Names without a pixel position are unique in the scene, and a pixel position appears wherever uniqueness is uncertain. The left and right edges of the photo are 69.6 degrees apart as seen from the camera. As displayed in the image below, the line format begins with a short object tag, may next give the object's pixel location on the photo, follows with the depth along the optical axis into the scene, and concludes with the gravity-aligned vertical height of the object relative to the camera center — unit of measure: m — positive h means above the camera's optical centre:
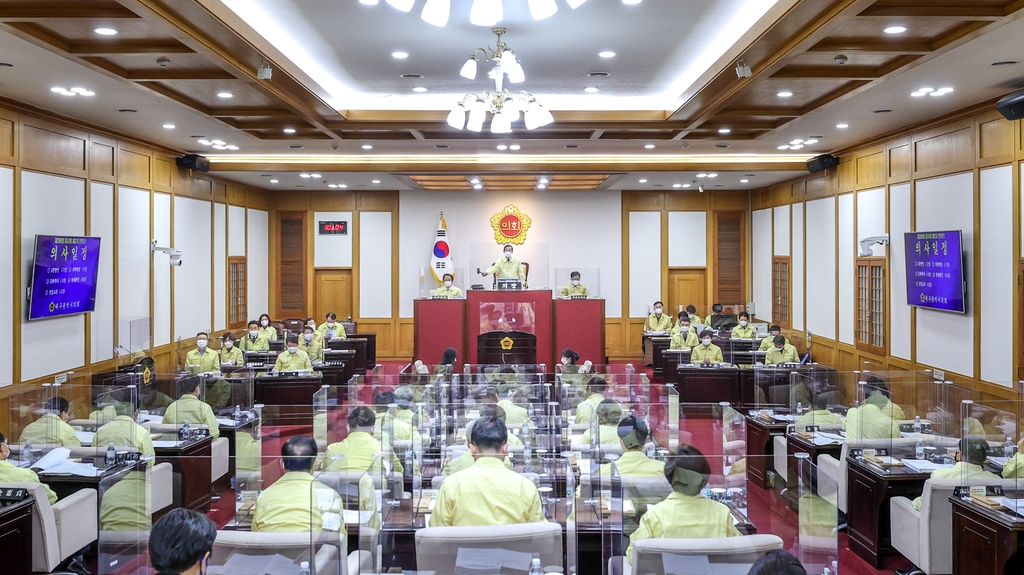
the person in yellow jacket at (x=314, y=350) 10.62 -0.89
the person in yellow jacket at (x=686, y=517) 2.94 -0.94
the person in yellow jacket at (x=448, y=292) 12.99 -0.08
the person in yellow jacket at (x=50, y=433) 5.57 -1.09
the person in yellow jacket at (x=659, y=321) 13.38 -0.63
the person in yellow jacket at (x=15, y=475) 4.42 -1.12
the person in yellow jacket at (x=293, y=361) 9.47 -0.94
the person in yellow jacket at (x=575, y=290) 13.25 -0.06
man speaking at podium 13.05 +0.34
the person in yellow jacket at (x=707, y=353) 9.83 -0.89
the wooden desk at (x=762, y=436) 6.61 -1.39
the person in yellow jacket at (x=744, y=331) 11.76 -0.72
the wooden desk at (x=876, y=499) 4.91 -1.46
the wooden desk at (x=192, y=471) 5.76 -1.46
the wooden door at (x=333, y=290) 15.32 -0.04
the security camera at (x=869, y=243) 9.41 +0.55
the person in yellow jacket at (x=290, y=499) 3.33 -0.97
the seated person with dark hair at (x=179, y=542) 2.50 -0.87
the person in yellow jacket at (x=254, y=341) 11.02 -0.79
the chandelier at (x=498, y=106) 6.19 +1.56
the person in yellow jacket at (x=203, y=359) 9.43 -0.90
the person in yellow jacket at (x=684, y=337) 10.90 -0.76
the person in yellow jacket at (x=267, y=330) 11.67 -0.67
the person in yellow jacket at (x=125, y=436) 5.34 -1.07
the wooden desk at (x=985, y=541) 3.85 -1.38
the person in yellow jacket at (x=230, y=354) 9.84 -0.87
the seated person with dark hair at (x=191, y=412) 6.45 -1.09
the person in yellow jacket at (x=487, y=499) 3.21 -0.93
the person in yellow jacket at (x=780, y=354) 9.73 -0.91
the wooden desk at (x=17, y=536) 4.02 -1.37
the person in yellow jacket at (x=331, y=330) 12.06 -0.70
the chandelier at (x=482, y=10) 4.52 +1.73
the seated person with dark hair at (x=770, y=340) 10.18 -0.78
